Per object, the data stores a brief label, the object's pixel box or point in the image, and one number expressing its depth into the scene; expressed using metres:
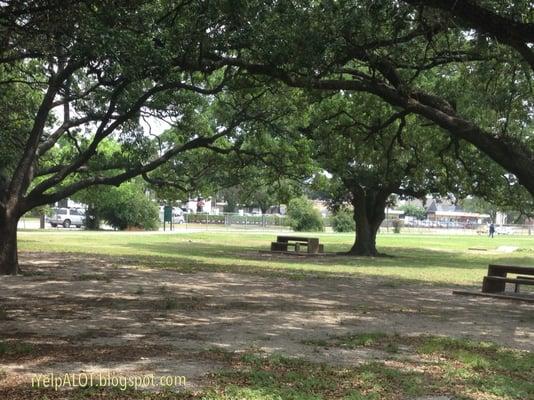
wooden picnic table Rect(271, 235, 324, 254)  29.00
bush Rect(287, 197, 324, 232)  66.00
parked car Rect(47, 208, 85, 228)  55.91
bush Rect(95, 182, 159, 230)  47.19
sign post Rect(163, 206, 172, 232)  51.68
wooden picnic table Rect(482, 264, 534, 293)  13.88
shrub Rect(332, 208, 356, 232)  68.12
